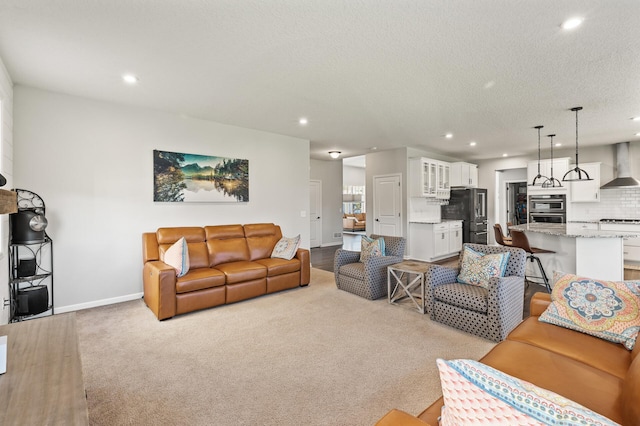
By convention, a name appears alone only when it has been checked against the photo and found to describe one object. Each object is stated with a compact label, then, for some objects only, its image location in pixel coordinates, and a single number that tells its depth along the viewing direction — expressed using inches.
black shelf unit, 118.8
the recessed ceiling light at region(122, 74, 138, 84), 123.8
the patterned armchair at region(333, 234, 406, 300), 157.4
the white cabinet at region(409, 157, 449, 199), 275.3
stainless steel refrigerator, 296.4
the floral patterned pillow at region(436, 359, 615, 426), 25.4
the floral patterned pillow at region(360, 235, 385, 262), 169.5
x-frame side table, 138.8
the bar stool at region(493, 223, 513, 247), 192.5
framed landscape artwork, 170.1
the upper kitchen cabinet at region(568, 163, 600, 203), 268.1
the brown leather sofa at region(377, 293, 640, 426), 44.0
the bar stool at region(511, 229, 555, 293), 165.8
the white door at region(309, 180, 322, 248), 335.3
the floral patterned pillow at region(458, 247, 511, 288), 119.0
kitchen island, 145.2
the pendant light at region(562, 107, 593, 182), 273.2
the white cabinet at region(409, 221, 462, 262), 266.3
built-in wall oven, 281.6
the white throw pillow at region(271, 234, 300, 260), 180.2
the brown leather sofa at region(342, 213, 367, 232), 489.9
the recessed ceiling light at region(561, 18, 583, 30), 86.9
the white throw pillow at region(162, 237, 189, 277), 140.7
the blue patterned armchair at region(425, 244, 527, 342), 108.3
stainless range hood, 252.8
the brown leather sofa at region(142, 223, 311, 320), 135.5
